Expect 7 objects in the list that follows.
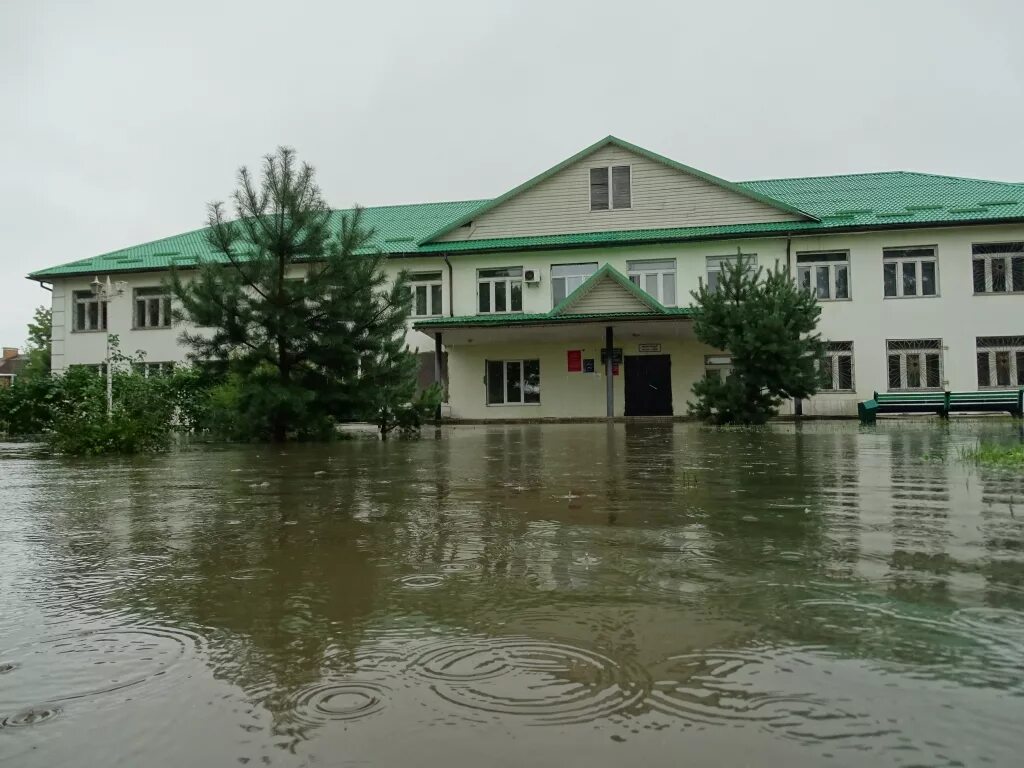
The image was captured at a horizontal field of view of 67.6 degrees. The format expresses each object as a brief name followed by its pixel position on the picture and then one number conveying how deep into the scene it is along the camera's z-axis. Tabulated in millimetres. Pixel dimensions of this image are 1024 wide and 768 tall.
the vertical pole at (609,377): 24625
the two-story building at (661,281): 25000
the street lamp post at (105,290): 17398
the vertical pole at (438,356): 26172
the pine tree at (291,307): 13844
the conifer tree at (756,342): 18062
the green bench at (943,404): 20047
